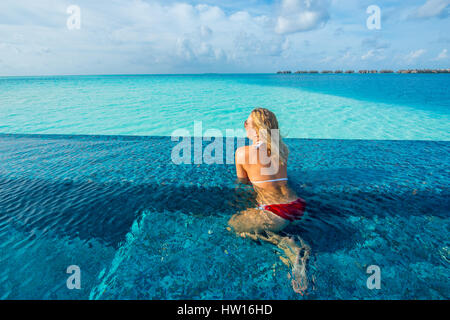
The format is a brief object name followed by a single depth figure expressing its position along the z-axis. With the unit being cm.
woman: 266
